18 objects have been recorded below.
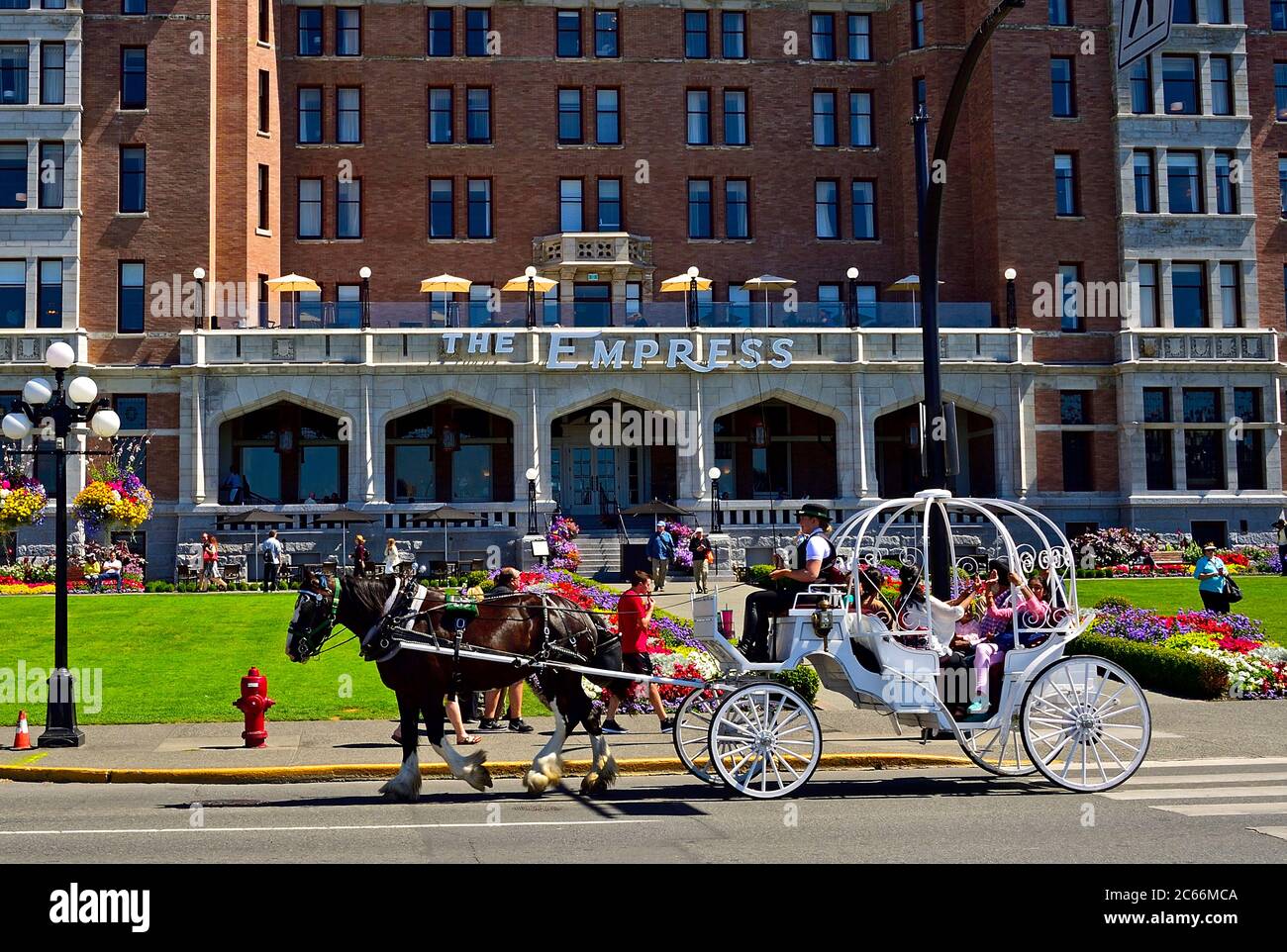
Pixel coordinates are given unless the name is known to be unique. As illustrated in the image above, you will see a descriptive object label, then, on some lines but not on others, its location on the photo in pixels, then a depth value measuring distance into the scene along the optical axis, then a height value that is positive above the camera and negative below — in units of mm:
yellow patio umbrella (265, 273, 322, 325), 45188 +8753
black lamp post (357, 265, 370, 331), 44000 +7375
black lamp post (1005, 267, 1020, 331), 45781 +7564
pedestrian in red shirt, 13406 -978
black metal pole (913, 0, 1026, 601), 14352 +2876
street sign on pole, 9750 +3720
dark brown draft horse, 11688 -1067
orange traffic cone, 14969 -2177
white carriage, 11430 -1393
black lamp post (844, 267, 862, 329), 44906 +7446
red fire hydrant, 14773 -1842
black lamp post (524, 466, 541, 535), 42438 +1168
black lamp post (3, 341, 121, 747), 15102 +1333
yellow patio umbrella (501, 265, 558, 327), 43844 +8445
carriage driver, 11852 -437
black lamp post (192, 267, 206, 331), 43750 +7801
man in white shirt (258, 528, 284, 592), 37031 -538
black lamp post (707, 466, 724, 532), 41931 +773
